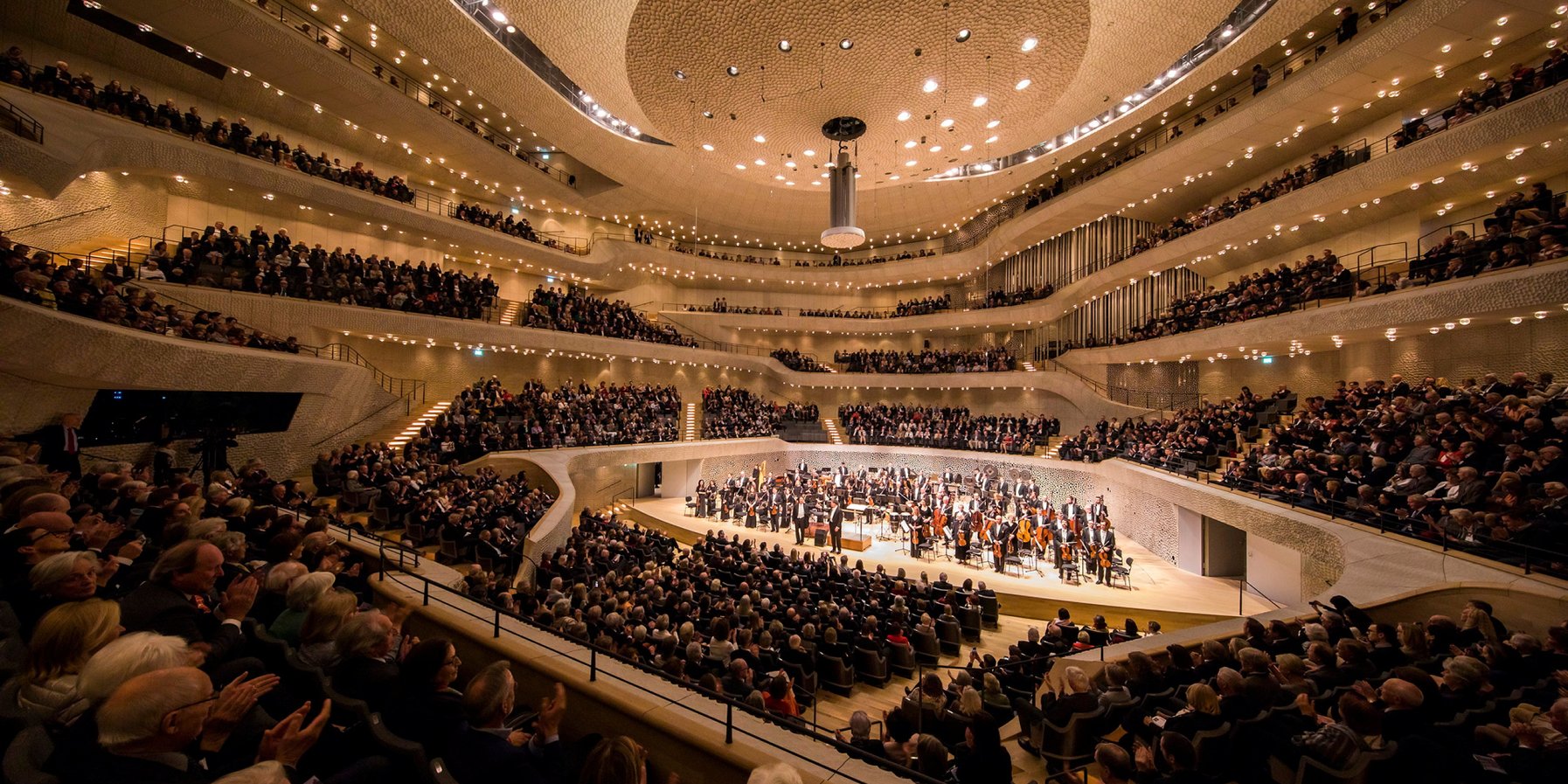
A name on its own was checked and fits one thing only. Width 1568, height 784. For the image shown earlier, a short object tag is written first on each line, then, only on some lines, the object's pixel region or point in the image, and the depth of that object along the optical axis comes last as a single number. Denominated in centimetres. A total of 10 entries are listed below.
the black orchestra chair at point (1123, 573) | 1250
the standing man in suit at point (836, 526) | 1580
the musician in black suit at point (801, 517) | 1648
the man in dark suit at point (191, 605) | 267
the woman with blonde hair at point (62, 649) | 201
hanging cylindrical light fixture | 1438
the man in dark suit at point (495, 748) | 231
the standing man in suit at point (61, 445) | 759
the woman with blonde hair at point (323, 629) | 284
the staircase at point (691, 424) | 2361
